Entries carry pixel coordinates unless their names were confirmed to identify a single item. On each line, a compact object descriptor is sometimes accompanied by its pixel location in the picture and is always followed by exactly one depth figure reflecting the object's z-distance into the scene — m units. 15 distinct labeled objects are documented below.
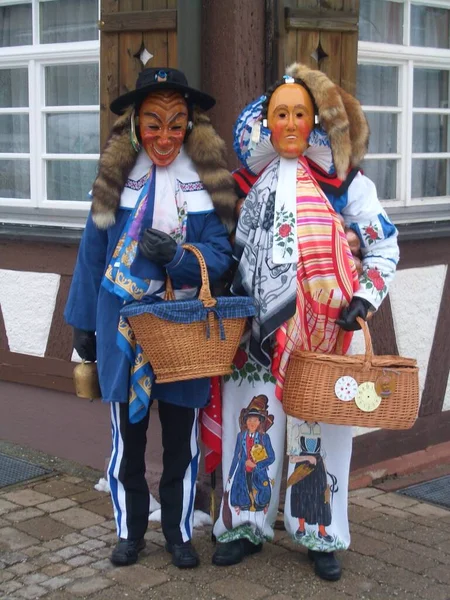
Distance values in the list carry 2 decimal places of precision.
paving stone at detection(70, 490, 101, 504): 5.14
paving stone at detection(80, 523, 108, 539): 4.68
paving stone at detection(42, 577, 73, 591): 4.12
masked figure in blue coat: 4.04
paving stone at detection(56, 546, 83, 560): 4.44
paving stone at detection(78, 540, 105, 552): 4.52
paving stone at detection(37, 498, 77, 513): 5.02
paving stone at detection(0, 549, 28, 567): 4.35
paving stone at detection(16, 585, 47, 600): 4.04
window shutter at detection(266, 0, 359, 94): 4.75
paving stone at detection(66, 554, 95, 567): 4.34
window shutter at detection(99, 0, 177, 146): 4.82
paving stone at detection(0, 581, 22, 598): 4.08
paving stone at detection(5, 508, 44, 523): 4.89
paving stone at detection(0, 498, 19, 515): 5.00
